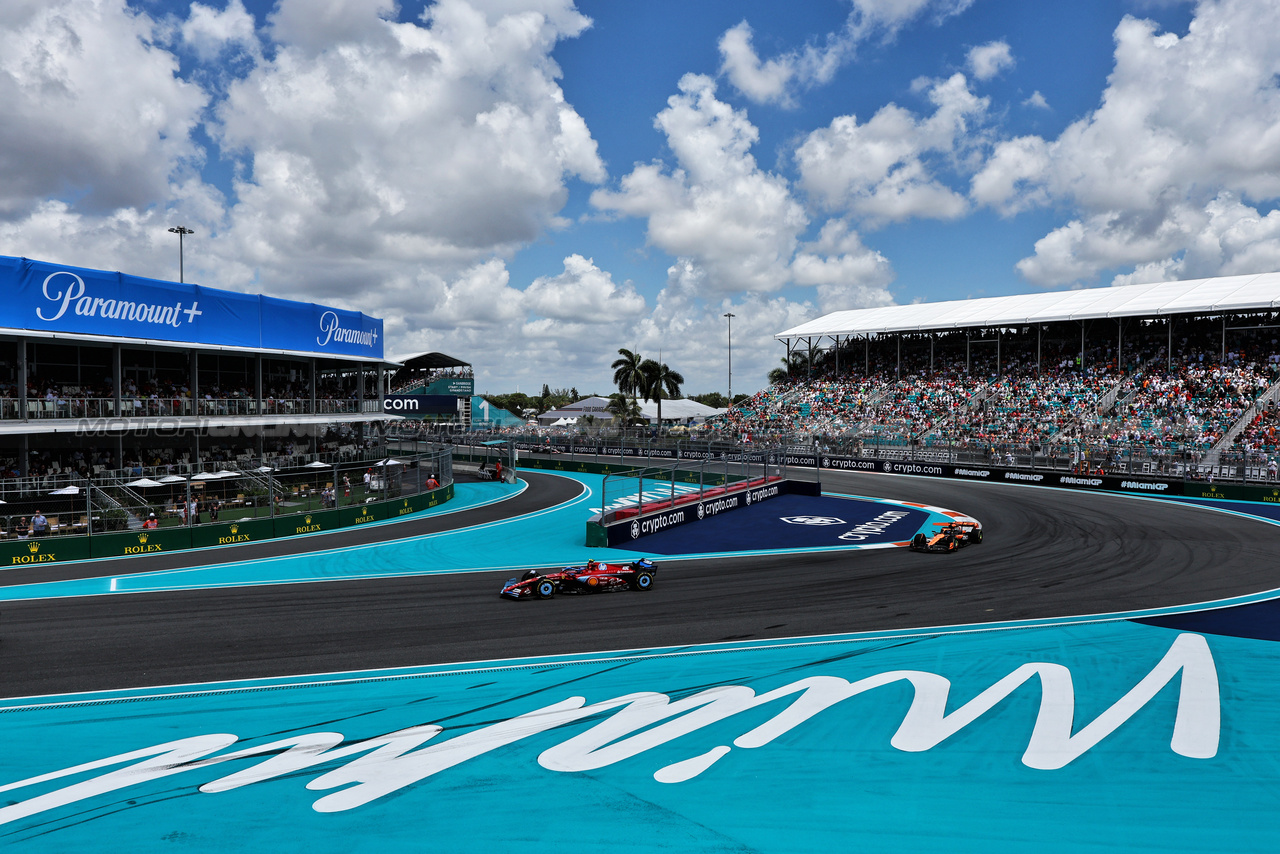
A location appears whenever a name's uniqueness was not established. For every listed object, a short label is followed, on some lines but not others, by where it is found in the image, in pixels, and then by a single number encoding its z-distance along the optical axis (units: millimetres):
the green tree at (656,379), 76750
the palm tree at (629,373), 76188
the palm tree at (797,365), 69312
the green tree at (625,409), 79312
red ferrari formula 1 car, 17281
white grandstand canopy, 45156
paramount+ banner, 30547
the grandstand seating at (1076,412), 37594
